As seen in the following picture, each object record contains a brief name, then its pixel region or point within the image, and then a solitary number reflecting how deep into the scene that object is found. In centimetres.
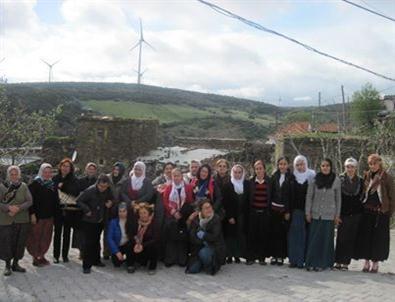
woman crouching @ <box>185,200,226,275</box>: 736
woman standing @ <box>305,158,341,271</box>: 751
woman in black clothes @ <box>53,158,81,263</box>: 782
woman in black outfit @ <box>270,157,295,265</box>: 776
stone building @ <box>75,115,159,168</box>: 2380
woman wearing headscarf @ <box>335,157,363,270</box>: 759
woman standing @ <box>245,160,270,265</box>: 789
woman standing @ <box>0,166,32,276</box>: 704
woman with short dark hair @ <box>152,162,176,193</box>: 822
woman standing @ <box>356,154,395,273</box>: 738
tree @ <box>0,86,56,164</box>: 1208
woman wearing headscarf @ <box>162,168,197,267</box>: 777
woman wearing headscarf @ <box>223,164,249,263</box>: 800
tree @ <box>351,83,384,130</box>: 3591
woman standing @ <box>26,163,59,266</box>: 746
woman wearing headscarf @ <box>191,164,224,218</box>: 784
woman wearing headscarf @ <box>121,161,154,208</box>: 780
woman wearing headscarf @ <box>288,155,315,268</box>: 773
